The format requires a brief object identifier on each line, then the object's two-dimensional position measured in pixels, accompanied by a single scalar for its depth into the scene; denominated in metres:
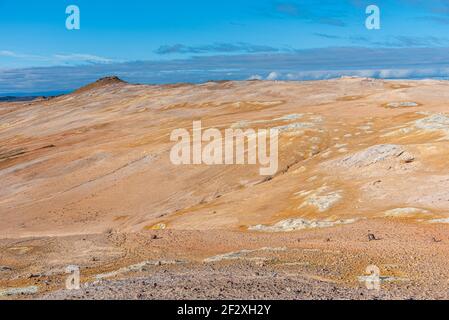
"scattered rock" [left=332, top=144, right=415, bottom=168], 54.06
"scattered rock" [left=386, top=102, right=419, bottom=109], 107.56
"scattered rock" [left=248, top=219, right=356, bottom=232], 37.81
